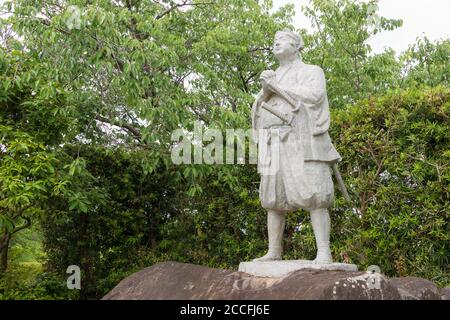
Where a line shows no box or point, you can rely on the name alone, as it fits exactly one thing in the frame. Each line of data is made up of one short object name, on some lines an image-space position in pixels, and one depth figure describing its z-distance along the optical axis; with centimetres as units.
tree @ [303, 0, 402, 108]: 1098
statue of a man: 586
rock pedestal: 477
